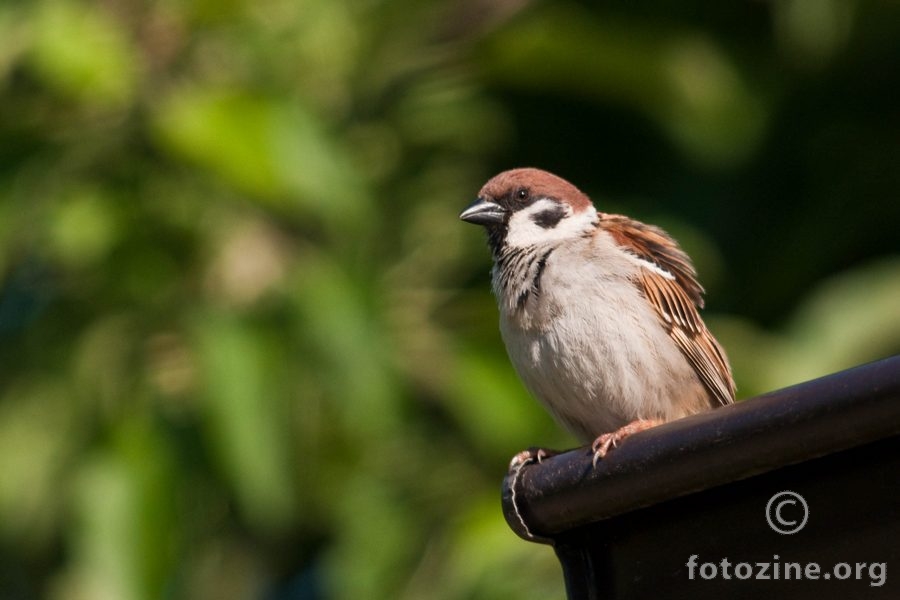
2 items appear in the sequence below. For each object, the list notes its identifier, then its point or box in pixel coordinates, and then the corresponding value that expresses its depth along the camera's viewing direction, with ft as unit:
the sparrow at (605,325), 13.03
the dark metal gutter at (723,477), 11.93
